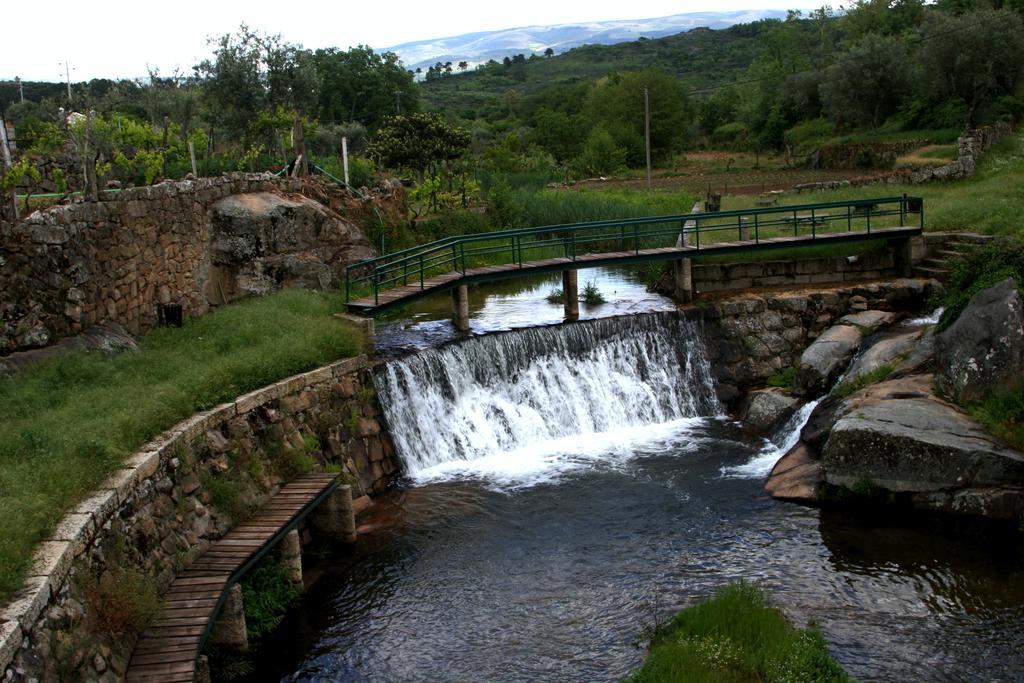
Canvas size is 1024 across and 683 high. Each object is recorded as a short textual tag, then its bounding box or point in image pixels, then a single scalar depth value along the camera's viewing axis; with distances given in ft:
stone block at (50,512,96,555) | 32.86
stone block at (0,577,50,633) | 28.19
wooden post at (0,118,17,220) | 65.57
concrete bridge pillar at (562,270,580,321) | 74.54
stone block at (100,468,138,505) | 36.96
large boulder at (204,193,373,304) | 69.51
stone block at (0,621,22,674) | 26.84
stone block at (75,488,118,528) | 34.88
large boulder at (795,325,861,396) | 67.26
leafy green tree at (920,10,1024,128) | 139.23
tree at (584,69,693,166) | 213.46
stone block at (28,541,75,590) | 30.71
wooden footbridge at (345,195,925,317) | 68.18
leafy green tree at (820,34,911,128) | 167.53
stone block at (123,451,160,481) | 38.94
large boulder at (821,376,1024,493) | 50.52
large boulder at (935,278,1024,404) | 54.75
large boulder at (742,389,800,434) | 66.23
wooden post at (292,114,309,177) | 90.63
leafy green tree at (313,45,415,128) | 253.24
